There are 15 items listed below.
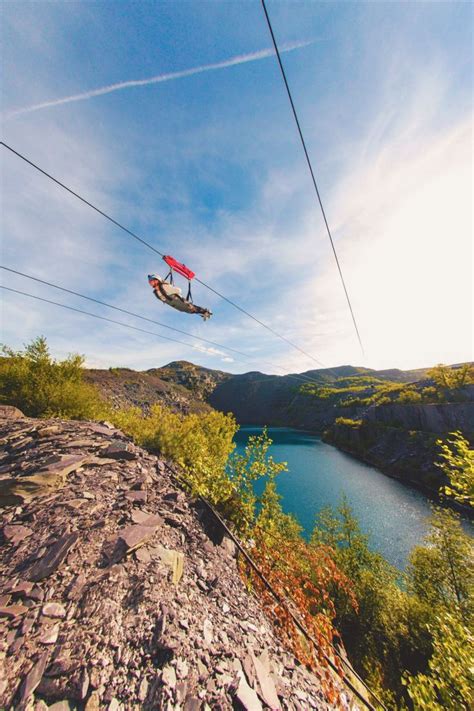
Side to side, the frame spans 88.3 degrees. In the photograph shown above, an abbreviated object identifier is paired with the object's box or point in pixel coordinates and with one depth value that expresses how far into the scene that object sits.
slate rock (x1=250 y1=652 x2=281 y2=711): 3.69
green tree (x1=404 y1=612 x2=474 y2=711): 6.21
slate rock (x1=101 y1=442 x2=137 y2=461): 7.95
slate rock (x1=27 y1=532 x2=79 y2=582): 4.10
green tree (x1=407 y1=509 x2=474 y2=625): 17.06
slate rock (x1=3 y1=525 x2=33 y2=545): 4.80
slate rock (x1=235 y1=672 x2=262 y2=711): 3.44
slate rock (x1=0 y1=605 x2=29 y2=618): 3.50
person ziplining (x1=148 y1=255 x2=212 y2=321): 8.92
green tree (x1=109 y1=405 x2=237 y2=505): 8.10
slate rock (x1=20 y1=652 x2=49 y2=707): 2.77
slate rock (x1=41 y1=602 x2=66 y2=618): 3.60
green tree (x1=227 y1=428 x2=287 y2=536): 7.97
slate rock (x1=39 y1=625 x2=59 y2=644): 3.30
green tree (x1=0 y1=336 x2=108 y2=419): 13.65
